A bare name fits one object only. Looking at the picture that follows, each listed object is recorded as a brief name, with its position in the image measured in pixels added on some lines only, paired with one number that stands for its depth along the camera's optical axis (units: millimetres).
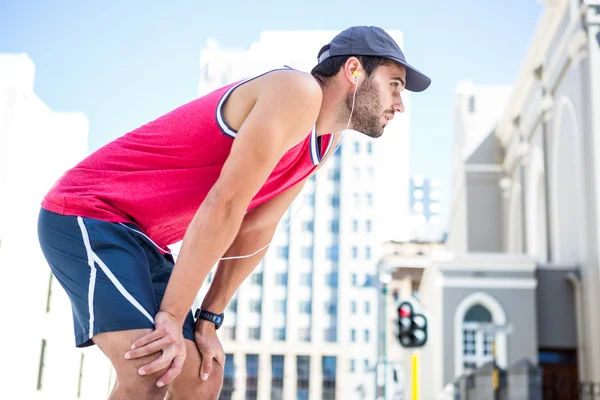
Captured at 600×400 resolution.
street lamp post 21172
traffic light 12234
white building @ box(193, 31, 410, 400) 88875
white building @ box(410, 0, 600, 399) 21406
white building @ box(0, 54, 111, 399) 7418
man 2100
